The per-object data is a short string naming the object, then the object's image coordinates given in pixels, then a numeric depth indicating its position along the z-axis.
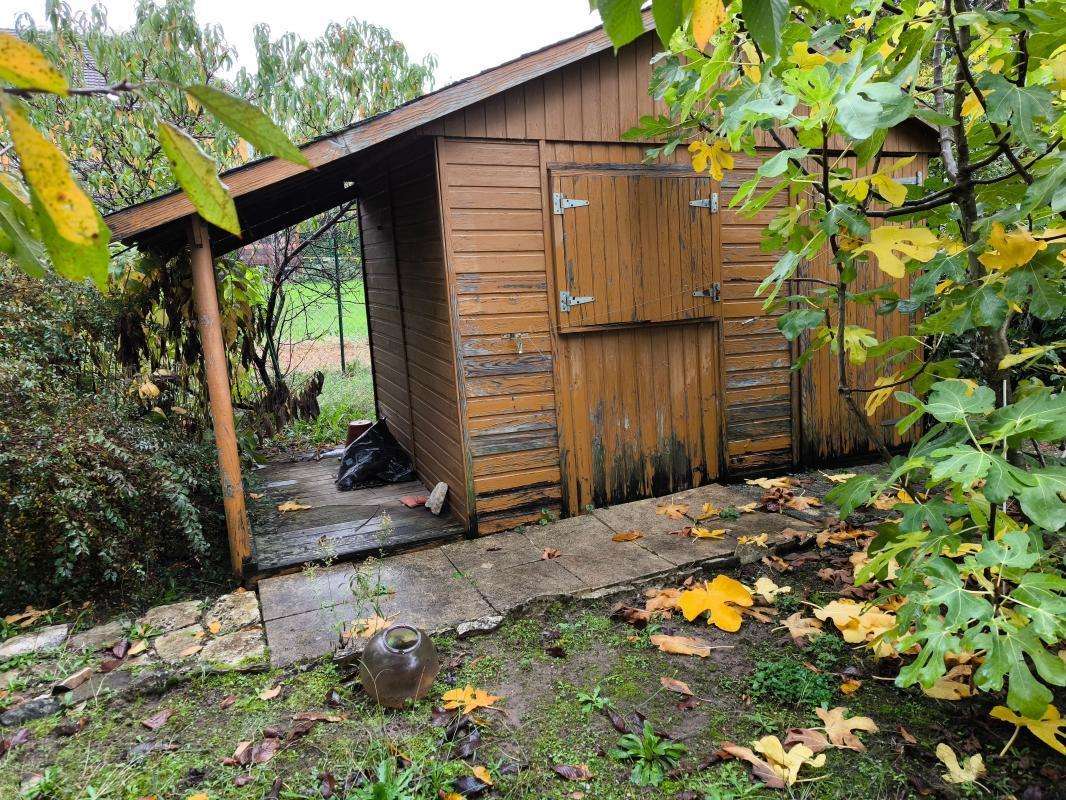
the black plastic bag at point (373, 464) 6.18
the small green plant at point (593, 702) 2.84
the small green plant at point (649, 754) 2.44
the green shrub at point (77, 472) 3.66
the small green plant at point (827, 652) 3.03
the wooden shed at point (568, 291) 4.57
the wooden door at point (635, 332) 4.85
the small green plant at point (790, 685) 2.80
